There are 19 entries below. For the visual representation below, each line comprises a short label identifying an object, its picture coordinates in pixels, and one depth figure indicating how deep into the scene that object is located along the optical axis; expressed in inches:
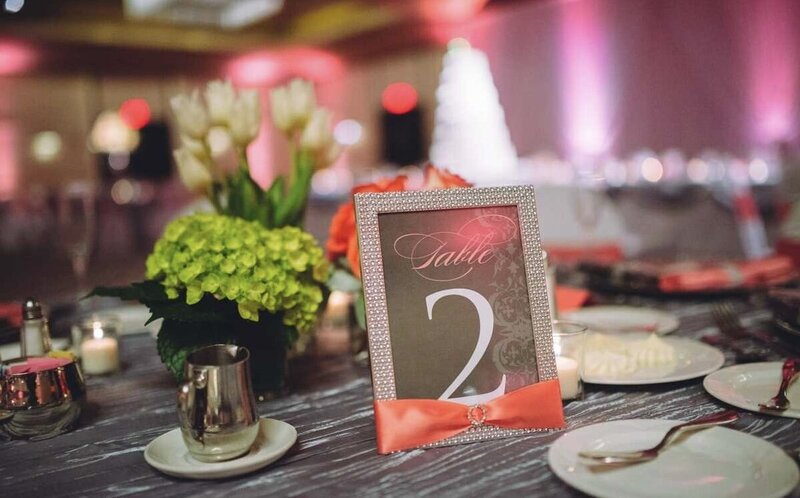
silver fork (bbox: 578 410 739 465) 25.2
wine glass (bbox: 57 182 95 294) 55.9
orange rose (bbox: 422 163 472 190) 36.8
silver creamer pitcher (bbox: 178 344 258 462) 26.8
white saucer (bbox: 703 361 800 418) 32.2
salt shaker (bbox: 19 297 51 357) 39.1
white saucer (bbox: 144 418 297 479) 26.5
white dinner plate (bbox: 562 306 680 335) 49.1
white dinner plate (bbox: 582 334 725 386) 36.4
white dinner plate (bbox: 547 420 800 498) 23.4
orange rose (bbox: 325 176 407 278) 37.6
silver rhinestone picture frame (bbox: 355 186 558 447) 29.6
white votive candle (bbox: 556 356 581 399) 34.3
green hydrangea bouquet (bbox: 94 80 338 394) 34.0
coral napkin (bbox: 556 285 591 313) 56.1
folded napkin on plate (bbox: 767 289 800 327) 42.9
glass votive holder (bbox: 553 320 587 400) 34.4
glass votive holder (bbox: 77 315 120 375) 44.9
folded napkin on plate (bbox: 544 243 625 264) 87.0
